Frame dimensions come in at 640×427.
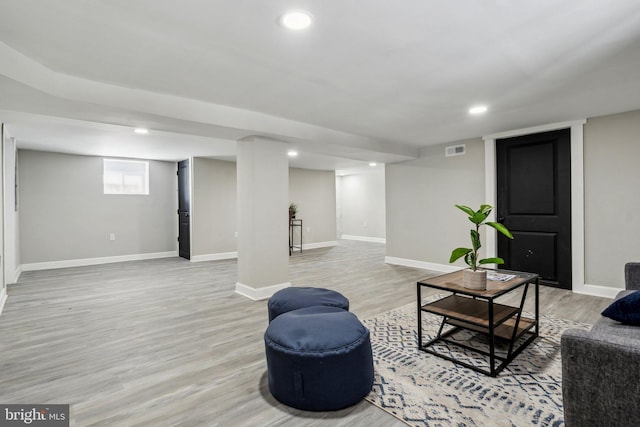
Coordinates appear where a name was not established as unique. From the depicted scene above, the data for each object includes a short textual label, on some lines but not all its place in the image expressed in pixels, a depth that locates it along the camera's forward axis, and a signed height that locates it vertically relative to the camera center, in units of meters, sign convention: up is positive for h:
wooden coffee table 2.17 -0.78
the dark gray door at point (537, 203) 4.20 +0.07
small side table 8.31 -0.54
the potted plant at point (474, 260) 2.26 -0.38
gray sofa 1.20 -0.68
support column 3.94 -0.07
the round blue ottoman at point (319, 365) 1.73 -0.86
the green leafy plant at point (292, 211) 8.11 +0.00
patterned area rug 1.71 -1.12
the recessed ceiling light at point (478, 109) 3.48 +1.12
